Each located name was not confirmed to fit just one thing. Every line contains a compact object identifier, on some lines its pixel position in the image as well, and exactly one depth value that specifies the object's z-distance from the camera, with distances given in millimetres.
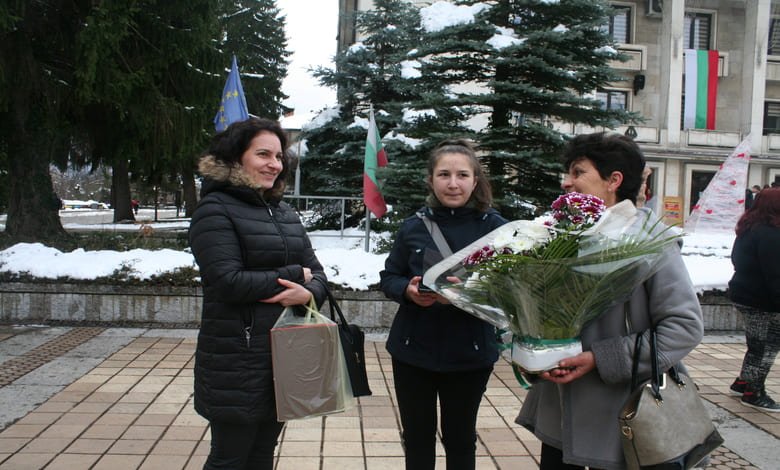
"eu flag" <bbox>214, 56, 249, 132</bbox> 9617
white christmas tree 13703
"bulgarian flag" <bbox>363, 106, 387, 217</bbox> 10289
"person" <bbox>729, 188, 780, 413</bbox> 4730
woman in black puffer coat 2486
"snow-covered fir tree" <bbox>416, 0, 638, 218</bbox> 9430
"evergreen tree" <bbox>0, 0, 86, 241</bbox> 10141
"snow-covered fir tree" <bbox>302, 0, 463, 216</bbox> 14719
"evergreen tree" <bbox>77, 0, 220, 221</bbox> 9273
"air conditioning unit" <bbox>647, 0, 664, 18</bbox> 27703
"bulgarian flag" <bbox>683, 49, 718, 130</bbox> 27047
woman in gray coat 2025
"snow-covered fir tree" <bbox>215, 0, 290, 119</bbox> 24031
